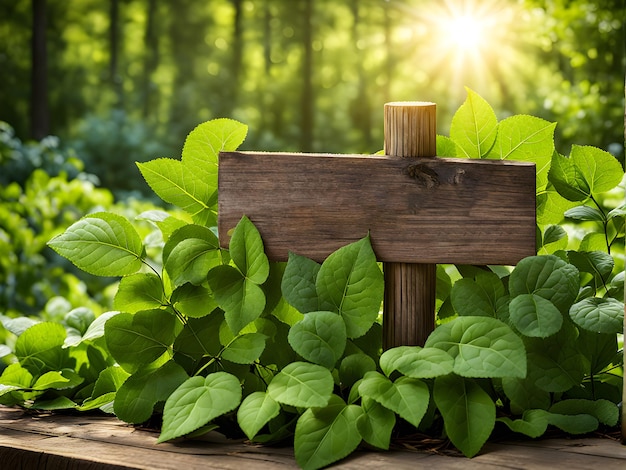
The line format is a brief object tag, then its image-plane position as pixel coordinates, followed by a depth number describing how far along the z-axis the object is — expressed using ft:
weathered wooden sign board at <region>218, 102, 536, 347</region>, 3.29
